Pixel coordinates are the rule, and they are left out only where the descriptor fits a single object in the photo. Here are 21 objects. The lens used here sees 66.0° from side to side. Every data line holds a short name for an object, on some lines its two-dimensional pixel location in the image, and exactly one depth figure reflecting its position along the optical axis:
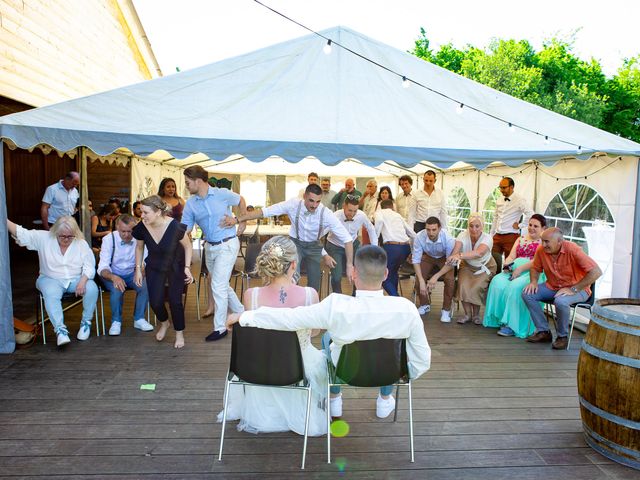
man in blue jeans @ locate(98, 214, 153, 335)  5.09
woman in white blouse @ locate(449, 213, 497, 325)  5.65
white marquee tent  4.63
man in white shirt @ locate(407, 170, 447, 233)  7.73
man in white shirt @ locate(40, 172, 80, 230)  7.07
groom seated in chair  2.52
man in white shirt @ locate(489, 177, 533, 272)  6.88
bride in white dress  2.89
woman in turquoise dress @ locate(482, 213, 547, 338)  5.36
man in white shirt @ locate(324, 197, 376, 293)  5.83
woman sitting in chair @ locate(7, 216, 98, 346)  4.64
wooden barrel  2.66
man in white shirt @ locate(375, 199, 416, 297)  6.00
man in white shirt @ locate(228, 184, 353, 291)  5.03
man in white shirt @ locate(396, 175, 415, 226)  8.00
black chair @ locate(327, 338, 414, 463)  2.62
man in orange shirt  4.77
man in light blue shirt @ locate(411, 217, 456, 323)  5.79
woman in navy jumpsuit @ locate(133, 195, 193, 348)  4.58
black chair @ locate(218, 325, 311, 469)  2.56
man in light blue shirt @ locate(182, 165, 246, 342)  4.80
